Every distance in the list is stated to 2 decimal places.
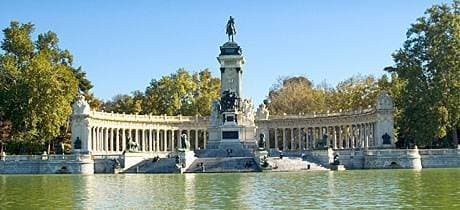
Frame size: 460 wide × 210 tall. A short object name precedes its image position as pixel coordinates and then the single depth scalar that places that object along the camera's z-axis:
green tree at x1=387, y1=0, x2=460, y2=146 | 70.88
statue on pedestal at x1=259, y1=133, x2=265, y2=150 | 67.21
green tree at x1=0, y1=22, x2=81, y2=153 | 76.62
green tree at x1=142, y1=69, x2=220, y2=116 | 103.62
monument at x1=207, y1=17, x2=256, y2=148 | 79.12
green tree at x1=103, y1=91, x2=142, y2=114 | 104.31
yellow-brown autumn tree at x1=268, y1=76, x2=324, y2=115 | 106.88
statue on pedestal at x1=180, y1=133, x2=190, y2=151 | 65.75
